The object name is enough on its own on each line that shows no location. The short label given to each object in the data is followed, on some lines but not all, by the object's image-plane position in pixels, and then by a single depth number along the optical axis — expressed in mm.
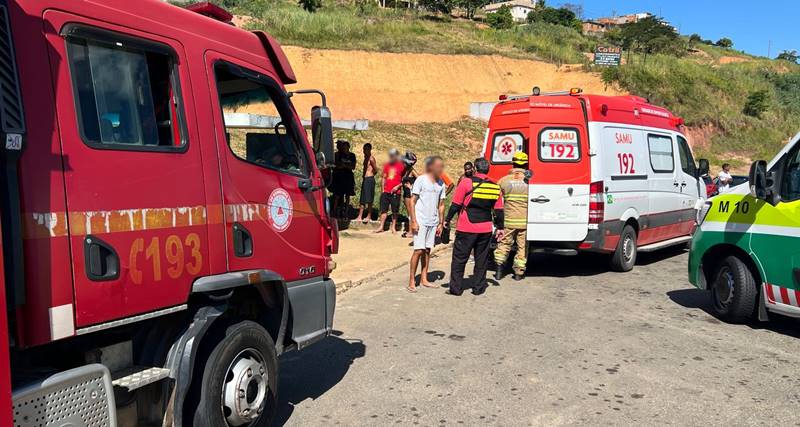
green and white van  6129
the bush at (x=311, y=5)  50938
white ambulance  8883
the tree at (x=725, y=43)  102562
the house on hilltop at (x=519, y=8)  110312
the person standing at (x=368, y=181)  12547
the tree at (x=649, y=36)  65812
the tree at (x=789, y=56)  92812
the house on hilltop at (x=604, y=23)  97850
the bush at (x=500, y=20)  62234
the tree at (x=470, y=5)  66188
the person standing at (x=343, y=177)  12188
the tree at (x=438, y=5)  60938
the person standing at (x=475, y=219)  7875
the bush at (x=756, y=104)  45781
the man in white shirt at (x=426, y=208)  8242
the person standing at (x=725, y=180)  15414
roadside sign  41094
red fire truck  2586
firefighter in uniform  8734
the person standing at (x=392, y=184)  12227
